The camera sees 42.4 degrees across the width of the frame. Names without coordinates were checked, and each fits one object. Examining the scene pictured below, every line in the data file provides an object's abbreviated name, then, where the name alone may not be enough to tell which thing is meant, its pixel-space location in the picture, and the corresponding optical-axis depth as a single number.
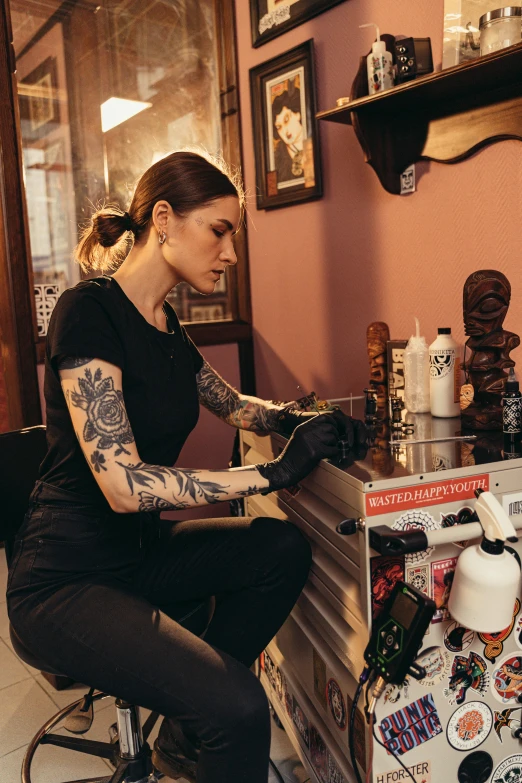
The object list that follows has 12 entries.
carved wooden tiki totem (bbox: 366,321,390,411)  1.75
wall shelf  1.48
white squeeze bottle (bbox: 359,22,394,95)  1.66
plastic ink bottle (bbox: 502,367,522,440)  1.29
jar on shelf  1.38
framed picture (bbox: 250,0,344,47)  2.12
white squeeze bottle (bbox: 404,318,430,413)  1.63
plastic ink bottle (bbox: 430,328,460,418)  1.53
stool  1.38
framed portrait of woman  2.19
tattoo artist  1.12
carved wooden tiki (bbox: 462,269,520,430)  1.42
